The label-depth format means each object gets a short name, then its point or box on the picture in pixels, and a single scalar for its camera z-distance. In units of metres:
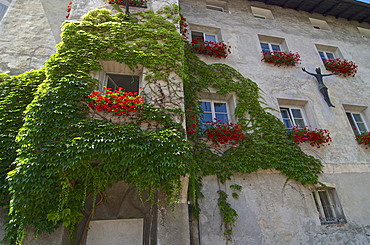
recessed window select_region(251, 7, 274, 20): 9.04
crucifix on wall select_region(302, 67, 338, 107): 7.01
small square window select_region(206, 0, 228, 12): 8.73
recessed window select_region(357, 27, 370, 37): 10.00
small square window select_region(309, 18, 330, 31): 9.63
